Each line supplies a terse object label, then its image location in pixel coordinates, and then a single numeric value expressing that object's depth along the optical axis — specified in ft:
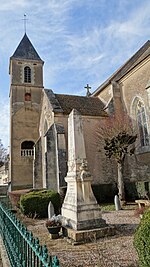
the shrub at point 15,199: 40.43
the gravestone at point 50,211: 26.88
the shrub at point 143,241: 8.79
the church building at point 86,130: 44.57
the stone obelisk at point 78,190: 18.80
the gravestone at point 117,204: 32.97
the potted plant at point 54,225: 18.95
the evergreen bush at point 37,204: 30.99
